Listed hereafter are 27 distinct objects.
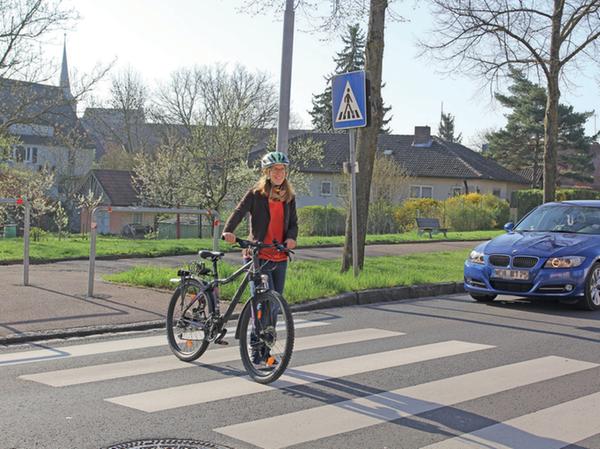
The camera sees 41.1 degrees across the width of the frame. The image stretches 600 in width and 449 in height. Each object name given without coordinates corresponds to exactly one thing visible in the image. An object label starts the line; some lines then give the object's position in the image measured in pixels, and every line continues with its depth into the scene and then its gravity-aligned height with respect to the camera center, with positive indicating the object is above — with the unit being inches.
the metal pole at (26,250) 452.1 -22.3
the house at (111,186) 2422.5 +85.0
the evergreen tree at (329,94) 2694.4 +467.3
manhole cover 180.5 -52.1
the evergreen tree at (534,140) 2736.2 +315.3
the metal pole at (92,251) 414.3 -19.8
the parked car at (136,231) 1152.3 -24.2
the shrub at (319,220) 1519.4 +2.3
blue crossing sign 473.7 +73.4
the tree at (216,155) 1540.4 +125.5
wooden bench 1296.8 -0.2
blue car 429.7 -19.3
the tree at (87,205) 1300.3 +13.2
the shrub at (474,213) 1574.8 +28.1
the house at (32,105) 1109.7 +153.3
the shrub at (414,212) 1530.5 +24.1
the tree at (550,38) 808.9 +193.1
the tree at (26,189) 1104.2 +34.3
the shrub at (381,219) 1490.7 +7.3
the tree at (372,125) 537.6 +66.1
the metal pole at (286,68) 475.2 +91.5
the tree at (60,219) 1039.2 -9.4
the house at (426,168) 2380.7 +171.7
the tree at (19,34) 1051.3 +234.4
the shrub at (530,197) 1886.1 +76.9
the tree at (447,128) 4451.3 +545.8
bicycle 247.9 -33.6
